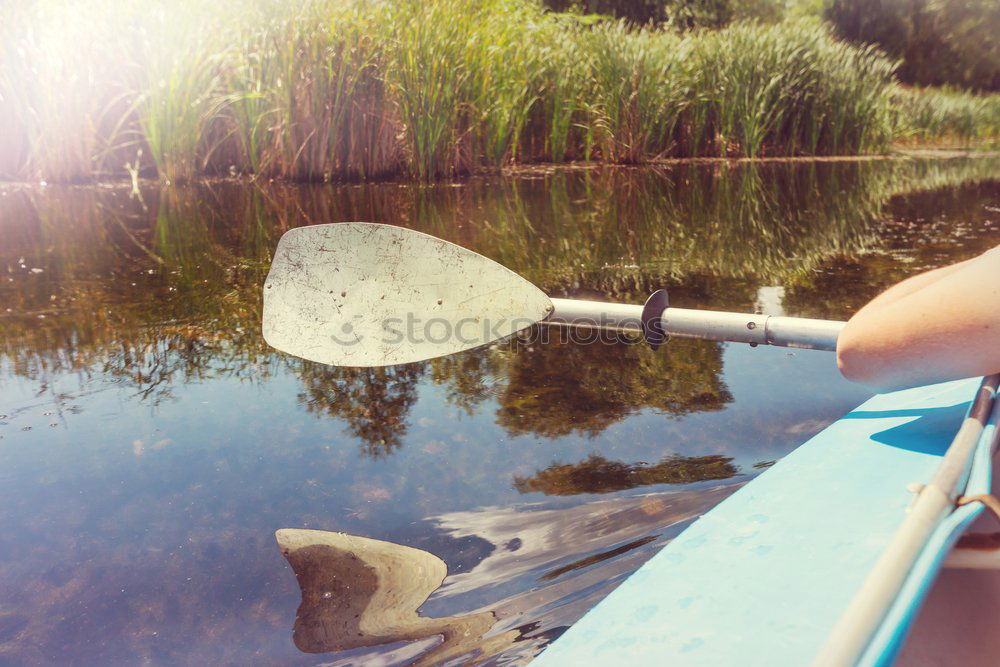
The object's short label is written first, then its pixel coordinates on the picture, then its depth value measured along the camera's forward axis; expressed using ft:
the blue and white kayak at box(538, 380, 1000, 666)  2.56
